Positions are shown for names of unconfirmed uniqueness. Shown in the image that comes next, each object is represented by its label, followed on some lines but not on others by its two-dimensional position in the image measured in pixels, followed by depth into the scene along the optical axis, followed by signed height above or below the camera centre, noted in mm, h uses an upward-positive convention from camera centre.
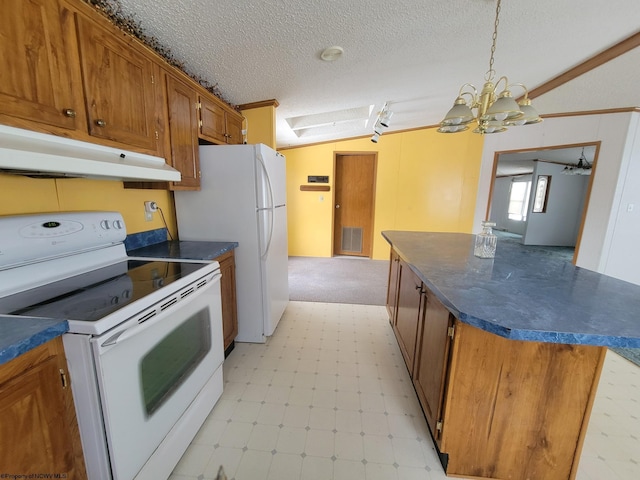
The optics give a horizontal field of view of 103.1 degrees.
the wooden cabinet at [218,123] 2047 +650
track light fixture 3251 +1090
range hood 811 +131
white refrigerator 1991 -152
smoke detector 1813 +1057
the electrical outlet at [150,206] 1908 -87
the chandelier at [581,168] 5434 +818
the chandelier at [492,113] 1437 +537
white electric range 856 -508
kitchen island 962 -711
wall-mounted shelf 4852 +203
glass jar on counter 1725 -277
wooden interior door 4898 -71
